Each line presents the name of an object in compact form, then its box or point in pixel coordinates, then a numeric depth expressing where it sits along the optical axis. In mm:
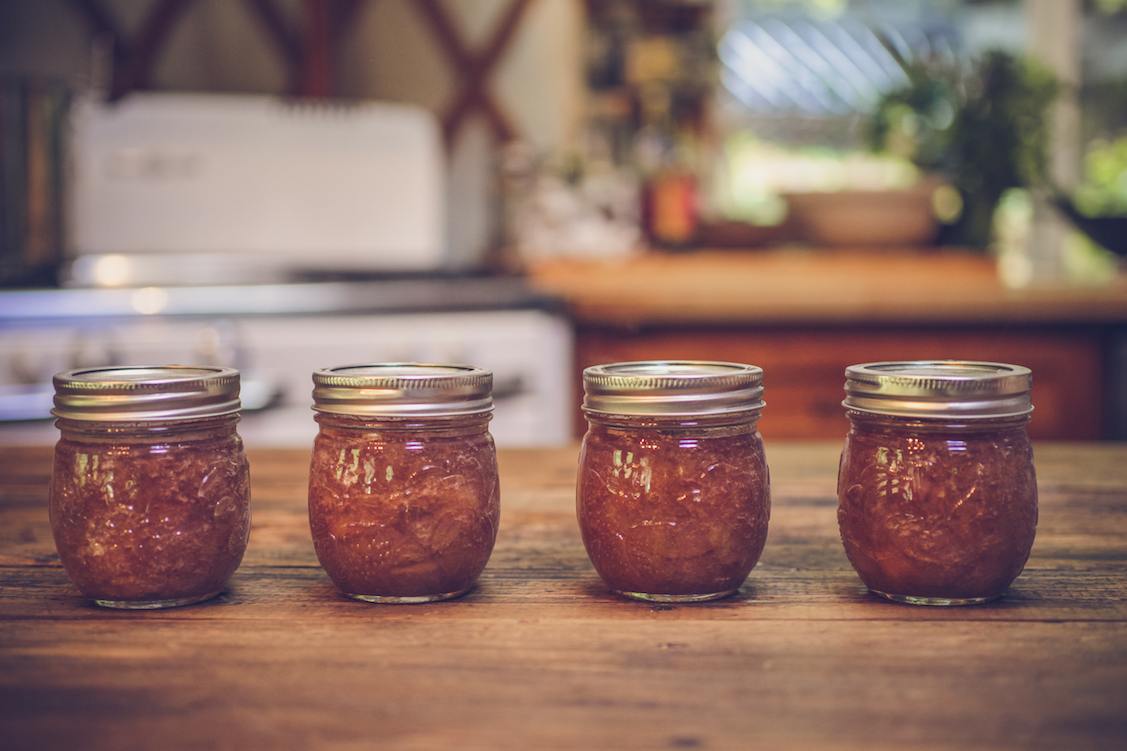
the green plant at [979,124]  2412
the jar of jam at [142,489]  514
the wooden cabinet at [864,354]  1907
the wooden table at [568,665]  375
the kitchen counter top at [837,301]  1873
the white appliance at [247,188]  2387
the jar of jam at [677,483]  518
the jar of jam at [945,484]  506
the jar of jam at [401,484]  520
